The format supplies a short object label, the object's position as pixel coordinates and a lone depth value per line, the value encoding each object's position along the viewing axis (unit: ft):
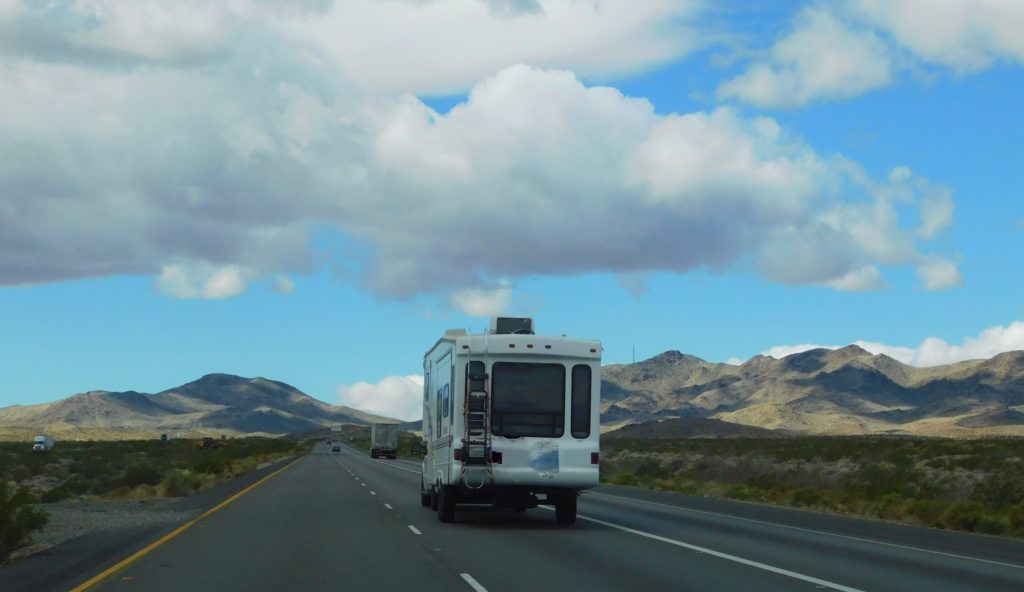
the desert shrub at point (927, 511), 95.66
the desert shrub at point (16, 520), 57.77
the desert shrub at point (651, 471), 193.25
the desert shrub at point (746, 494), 129.70
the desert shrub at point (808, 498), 120.06
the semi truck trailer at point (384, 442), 331.98
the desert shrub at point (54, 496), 114.11
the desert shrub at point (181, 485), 127.24
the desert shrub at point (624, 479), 169.06
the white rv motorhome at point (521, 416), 72.90
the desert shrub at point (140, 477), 152.46
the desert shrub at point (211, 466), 176.35
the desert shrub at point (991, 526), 86.73
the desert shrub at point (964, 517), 90.74
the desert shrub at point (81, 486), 151.69
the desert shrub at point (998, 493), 108.94
